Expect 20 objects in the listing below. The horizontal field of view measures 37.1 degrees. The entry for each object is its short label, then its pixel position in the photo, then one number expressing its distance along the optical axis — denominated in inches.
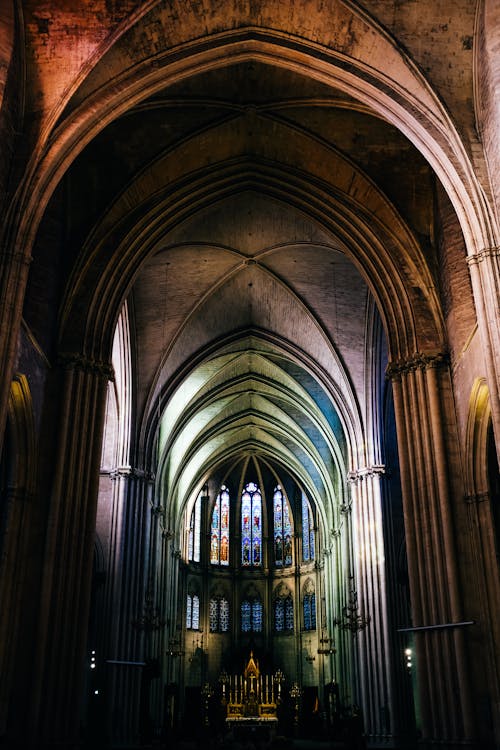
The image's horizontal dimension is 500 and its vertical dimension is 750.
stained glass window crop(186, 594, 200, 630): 1483.8
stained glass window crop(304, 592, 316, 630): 1478.8
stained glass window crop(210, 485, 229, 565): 1596.9
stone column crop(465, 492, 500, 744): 504.1
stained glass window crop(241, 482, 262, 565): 1616.6
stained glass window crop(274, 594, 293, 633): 1533.0
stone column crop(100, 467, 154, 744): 772.6
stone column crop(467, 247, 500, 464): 429.6
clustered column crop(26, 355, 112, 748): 526.0
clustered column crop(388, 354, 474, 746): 518.9
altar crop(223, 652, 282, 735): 1299.2
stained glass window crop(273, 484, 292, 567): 1594.5
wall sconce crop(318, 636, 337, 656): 1295.5
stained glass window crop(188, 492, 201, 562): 1534.2
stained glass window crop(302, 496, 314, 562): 1542.8
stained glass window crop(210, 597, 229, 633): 1539.1
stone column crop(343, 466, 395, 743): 812.6
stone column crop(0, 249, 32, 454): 431.2
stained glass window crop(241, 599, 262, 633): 1555.1
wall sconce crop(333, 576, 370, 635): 874.1
